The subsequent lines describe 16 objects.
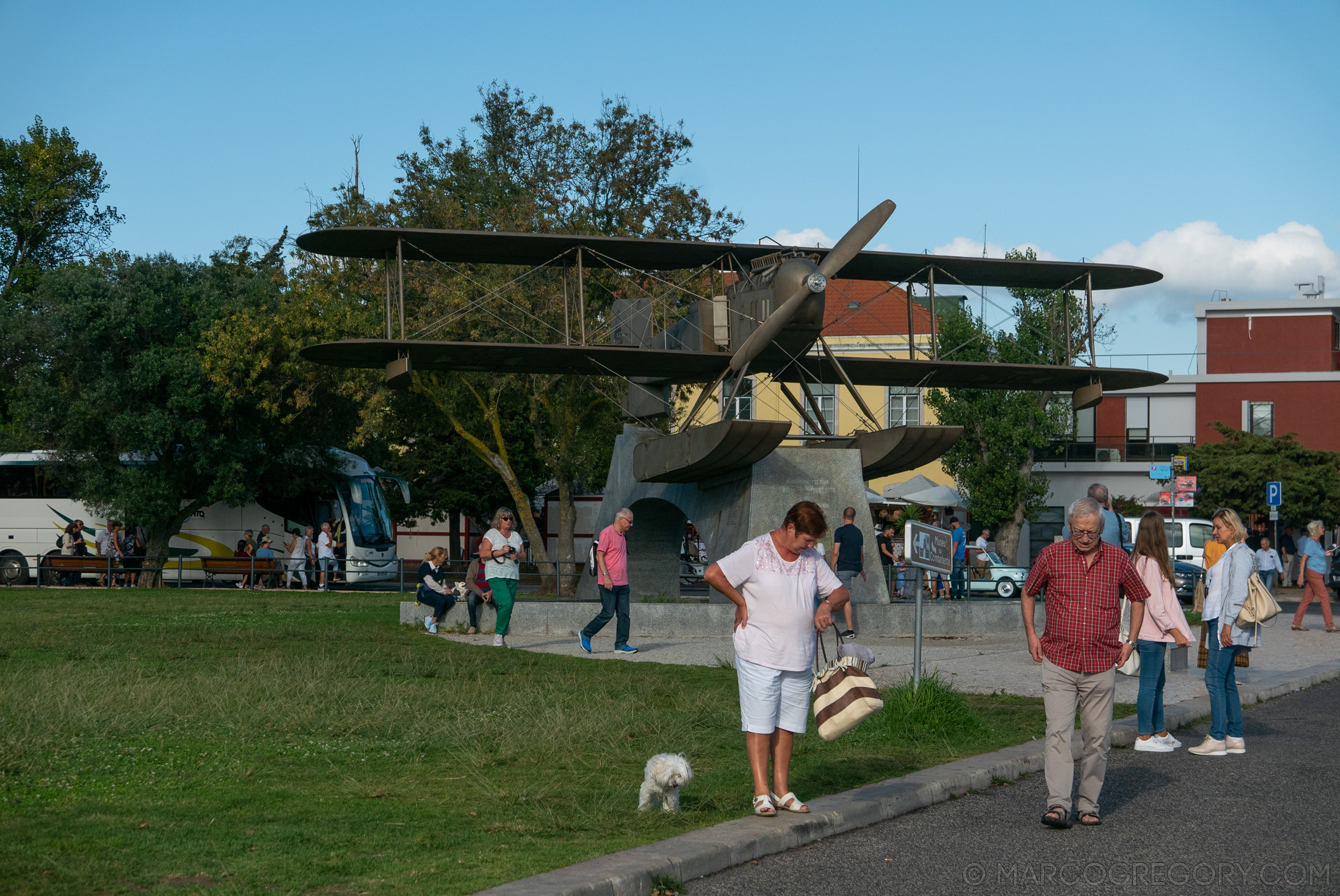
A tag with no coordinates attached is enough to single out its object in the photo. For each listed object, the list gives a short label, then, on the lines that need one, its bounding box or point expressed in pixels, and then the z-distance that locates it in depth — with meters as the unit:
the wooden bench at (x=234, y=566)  33.50
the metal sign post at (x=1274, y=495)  31.48
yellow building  49.84
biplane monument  18.45
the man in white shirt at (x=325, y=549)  32.59
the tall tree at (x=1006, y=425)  42.41
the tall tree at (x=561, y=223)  30.67
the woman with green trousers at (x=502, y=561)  15.36
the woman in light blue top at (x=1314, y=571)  21.23
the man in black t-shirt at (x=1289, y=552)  39.88
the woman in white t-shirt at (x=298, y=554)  32.03
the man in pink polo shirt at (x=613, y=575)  15.40
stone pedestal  18.53
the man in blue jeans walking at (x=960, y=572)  26.48
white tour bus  35.59
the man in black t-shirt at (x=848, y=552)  17.62
